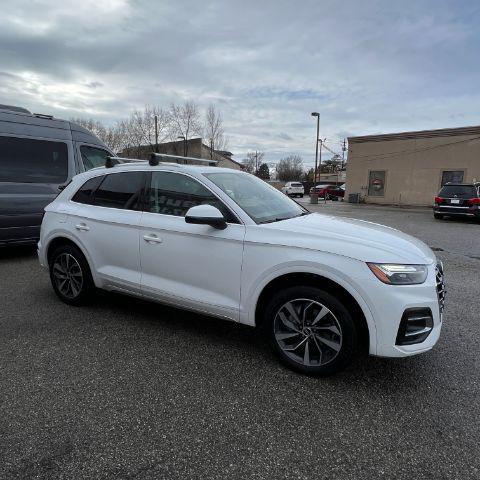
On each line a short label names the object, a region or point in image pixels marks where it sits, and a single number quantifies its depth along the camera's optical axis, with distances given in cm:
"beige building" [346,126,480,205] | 2447
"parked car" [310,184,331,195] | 3616
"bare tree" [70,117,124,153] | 4316
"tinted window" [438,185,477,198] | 1530
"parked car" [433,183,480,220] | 1495
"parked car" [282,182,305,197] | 4156
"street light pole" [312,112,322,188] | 3297
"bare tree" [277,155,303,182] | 8997
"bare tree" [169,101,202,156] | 3862
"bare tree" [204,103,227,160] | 3947
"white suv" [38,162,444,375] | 270
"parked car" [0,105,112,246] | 666
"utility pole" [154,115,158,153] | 3838
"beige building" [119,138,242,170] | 3875
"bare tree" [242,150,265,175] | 7500
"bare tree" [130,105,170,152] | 3931
